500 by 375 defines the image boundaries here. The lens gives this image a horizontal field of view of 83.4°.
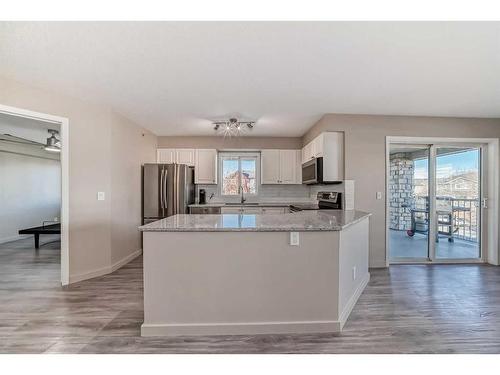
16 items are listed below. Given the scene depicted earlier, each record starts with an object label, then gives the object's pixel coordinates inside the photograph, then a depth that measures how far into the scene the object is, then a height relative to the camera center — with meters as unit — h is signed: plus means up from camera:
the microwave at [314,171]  4.39 +0.24
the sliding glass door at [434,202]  4.48 -0.26
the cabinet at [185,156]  5.89 +0.63
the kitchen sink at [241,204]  5.64 -0.37
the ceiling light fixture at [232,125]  4.55 +1.05
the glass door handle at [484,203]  4.51 -0.28
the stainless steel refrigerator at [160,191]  5.09 -0.09
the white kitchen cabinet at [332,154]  4.25 +0.48
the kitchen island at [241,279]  2.26 -0.76
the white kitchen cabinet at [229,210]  5.52 -0.48
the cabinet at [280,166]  5.94 +0.42
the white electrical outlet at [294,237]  2.31 -0.42
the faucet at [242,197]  6.11 -0.24
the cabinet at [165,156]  5.88 +0.62
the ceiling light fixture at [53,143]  5.25 +0.82
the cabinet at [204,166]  5.90 +0.42
